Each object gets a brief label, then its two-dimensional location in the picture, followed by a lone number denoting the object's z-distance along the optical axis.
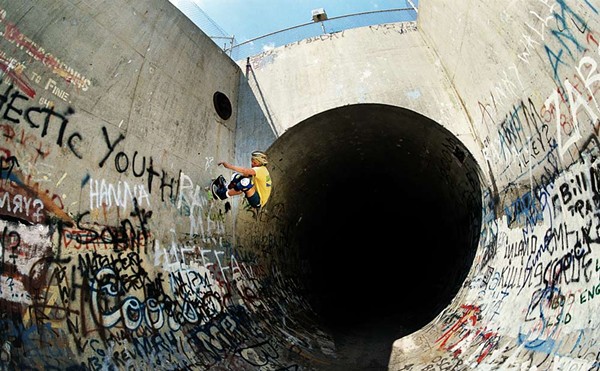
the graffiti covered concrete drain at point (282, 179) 4.00
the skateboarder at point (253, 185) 6.68
